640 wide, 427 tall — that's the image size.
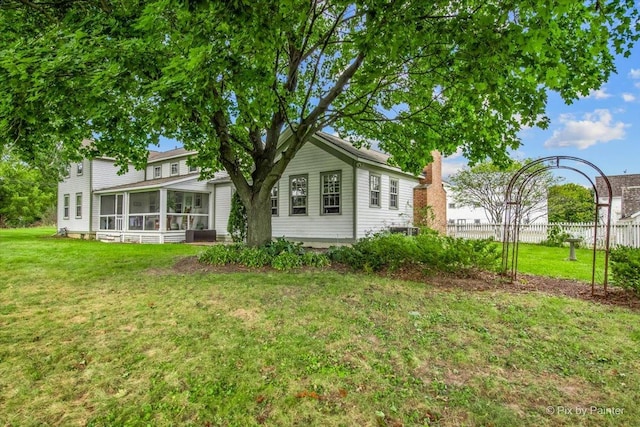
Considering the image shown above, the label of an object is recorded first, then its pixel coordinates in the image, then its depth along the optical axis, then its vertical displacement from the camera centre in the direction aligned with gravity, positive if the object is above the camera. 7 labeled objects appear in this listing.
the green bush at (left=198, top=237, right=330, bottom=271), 8.26 -1.04
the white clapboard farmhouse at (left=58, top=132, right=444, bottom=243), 13.09 +0.86
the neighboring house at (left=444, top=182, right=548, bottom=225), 32.00 +0.51
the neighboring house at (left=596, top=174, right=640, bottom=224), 23.25 +2.06
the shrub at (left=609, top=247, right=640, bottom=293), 5.51 -0.76
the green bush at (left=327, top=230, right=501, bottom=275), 7.08 -0.79
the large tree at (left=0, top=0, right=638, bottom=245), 4.46 +2.36
